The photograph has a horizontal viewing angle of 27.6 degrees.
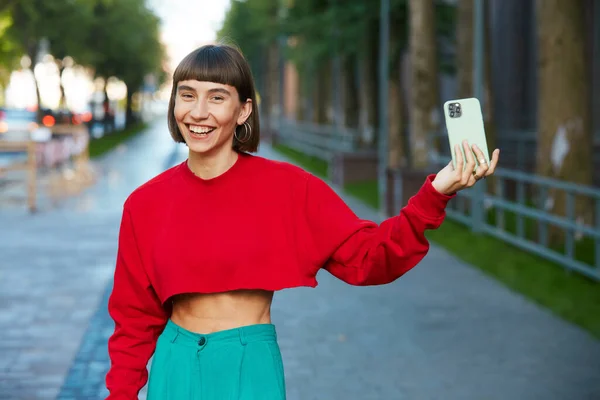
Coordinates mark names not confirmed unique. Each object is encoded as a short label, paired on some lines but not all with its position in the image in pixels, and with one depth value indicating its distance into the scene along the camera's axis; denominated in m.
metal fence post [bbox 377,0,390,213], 20.16
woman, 3.01
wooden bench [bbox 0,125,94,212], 18.44
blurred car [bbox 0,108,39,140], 37.25
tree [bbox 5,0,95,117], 36.28
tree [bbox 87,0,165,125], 50.38
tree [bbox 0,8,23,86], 38.31
